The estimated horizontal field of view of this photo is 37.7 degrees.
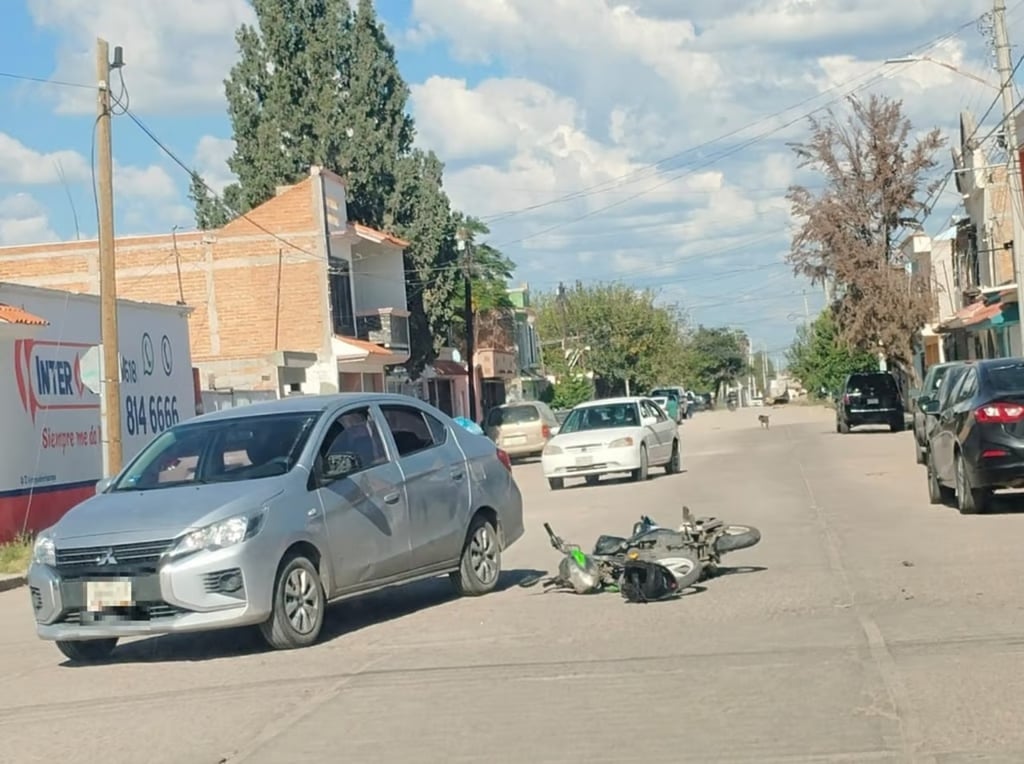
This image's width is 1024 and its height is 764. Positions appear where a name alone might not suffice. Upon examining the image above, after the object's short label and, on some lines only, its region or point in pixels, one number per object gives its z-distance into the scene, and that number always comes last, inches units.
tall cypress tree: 1951.3
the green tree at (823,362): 3122.8
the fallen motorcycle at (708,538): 475.2
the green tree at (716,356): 5876.0
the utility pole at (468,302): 2058.3
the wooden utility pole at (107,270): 871.7
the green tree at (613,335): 3991.1
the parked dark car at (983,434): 633.0
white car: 1059.9
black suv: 1710.1
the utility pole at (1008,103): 1216.8
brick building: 1815.9
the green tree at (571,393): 3314.5
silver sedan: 386.0
